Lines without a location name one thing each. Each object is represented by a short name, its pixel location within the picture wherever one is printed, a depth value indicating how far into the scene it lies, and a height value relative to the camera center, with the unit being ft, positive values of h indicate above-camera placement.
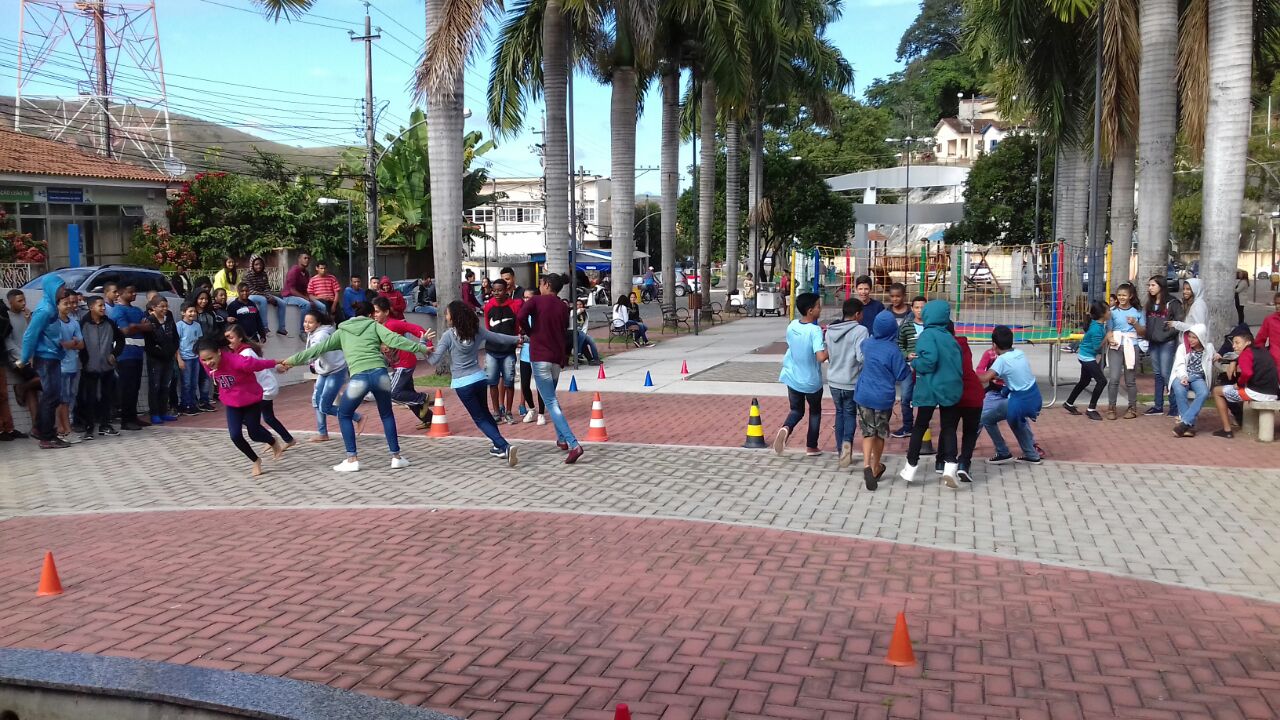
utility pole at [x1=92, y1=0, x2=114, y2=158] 133.28 +24.03
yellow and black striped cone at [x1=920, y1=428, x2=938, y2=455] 36.32 -6.30
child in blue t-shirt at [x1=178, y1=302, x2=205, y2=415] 47.29 -4.10
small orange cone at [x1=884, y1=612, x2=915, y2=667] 18.21 -6.46
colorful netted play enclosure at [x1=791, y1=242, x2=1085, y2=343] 54.65 -2.14
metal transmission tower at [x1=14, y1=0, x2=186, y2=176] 133.80 +20.72
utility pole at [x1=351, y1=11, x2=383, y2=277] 117.50 +8.37
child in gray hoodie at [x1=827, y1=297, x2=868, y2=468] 33.09 -2.90
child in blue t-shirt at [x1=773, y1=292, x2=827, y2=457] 34.32 -3.21
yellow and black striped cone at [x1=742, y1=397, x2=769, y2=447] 37.81 -5.97
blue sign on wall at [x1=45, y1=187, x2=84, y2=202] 107.14 +6.85
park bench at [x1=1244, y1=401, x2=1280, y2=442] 38.11 -5.81
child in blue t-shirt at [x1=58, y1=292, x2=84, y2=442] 40.47 -3.30
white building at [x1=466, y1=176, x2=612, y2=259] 303.68 +12.77
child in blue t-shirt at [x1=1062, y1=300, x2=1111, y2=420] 43.50 -3.95
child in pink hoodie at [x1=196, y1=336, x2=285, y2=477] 33.01 -3.76
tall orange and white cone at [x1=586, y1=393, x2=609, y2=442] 39.70 -5.99
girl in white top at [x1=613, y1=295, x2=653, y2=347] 79.46 -4.52
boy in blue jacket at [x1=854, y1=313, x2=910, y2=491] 31.19 -3.79
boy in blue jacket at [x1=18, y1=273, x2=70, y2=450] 39.96 -3.35
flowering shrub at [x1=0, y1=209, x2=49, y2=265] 93.61 +1.49
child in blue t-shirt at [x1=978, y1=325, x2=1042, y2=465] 34.12 -4.54
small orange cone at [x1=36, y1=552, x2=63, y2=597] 22.34 -6.38
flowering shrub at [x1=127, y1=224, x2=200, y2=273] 116.37 +1.28
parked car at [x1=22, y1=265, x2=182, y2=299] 58.65 -0.78
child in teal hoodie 30.37 -3.27
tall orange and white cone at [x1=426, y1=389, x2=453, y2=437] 41.52 -5.97
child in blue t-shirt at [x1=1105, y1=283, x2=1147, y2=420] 43.45 -3.49
